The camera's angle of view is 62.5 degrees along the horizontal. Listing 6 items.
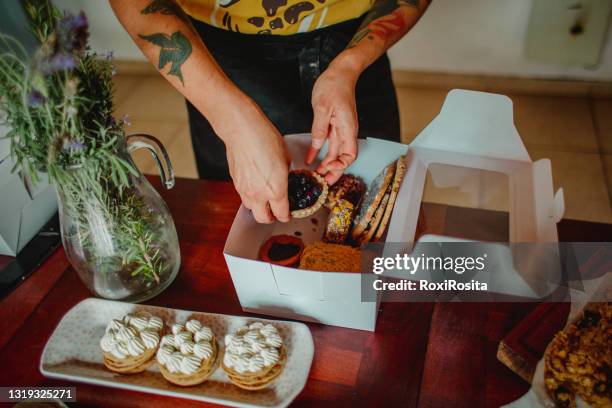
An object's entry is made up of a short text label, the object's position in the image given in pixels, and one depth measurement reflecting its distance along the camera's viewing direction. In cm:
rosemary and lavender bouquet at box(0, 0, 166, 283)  69
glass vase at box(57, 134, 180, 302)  85
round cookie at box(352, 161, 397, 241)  101
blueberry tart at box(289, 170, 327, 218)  103
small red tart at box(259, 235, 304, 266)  102
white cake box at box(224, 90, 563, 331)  85
